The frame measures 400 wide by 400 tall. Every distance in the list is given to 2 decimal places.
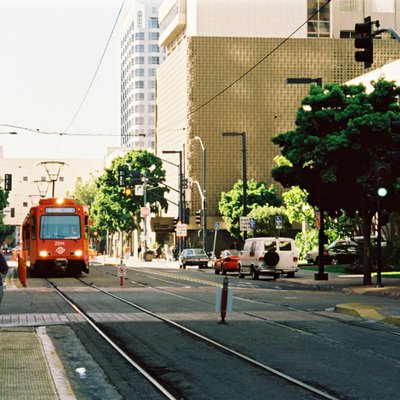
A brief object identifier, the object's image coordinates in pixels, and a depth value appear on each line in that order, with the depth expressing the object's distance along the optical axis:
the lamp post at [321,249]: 43.86
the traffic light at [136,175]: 73.53
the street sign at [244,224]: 61.09
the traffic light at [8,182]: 64.26
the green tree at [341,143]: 38.97
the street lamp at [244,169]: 60.00
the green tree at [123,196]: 107.50
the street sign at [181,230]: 82.31
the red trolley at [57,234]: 47.75
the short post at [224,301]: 21.84
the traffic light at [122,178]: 67.14
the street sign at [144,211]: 91.94
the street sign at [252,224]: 60.68
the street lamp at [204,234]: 80.79
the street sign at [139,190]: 98.19
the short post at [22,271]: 41.09
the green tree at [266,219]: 95.12
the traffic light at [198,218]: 80.20
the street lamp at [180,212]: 84.31
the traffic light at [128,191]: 66.26
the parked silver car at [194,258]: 70.25
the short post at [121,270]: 39.28
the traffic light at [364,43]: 22.19
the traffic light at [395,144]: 22.69
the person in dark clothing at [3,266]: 16.05
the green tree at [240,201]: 109.00
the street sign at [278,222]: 52.59
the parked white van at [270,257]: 46.47
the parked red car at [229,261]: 55.69
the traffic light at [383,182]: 32.69
